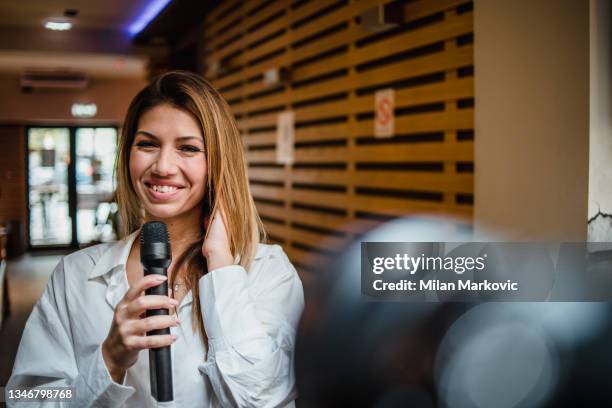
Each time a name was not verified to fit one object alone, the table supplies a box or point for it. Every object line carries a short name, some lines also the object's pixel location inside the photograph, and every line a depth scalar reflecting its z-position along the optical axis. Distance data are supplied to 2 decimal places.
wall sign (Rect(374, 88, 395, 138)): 2.94
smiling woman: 1.14
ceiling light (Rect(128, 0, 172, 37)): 4.96
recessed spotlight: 3.54
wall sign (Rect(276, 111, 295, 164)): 4.13
